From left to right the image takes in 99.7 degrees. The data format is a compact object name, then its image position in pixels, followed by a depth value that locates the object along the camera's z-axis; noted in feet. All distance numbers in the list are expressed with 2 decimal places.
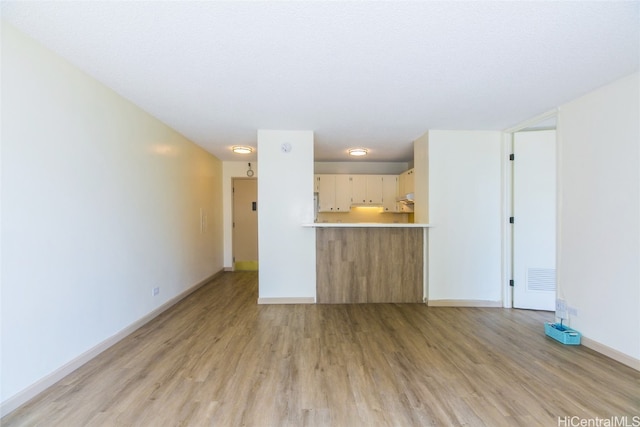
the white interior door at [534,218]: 11.51
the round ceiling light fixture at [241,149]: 15.31
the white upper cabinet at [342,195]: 19.01
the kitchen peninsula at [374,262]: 12.89
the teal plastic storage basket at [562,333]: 8.54
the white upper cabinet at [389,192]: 18.99
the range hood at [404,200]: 17.01
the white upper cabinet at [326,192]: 18.93
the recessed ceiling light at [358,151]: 16.09
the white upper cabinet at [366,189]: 18.95
